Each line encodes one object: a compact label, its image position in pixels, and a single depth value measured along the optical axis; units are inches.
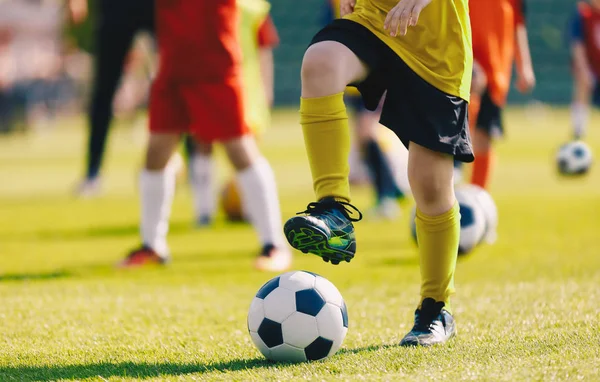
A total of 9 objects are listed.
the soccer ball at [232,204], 675.4
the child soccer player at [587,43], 930.7
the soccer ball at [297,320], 248.1
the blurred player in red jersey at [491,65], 504.7
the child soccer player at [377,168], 670.5
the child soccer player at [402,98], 253.1
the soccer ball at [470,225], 432.1
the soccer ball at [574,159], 700.7
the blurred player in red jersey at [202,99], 446.0
